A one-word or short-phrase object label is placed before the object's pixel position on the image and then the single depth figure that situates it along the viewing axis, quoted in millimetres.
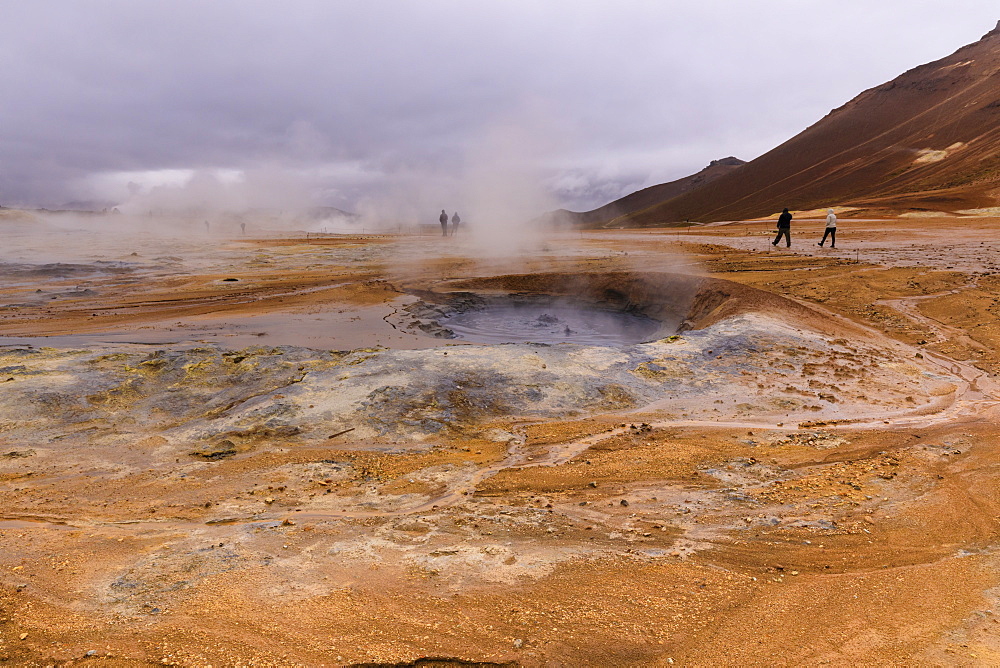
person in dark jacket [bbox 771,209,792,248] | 18219
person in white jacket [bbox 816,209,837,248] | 17375
